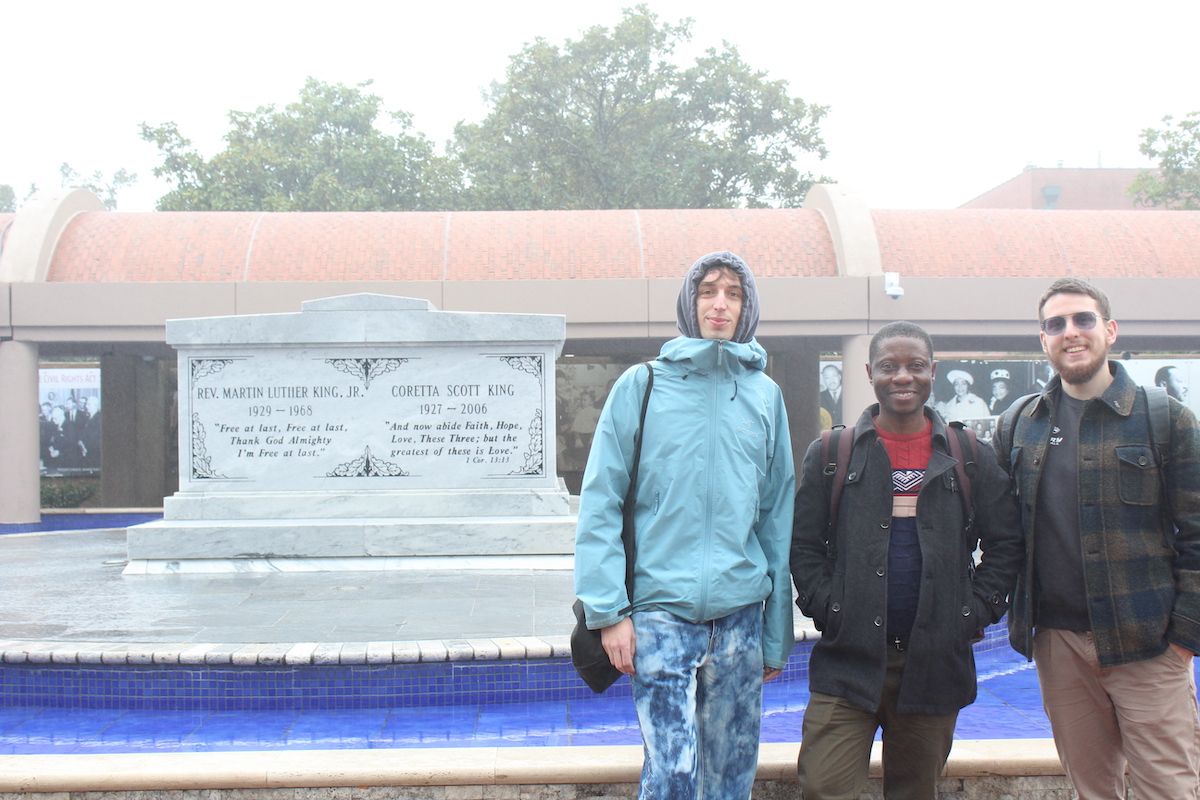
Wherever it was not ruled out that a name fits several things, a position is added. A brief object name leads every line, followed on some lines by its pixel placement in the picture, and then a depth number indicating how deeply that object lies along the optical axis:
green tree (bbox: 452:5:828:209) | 28.14
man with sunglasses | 2.60
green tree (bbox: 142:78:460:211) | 26.42
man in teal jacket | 2.52
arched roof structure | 13.21
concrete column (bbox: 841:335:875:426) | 13.99
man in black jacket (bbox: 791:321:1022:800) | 2.63
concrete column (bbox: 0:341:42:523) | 13.12
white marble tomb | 7.63
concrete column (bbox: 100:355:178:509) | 16.91
